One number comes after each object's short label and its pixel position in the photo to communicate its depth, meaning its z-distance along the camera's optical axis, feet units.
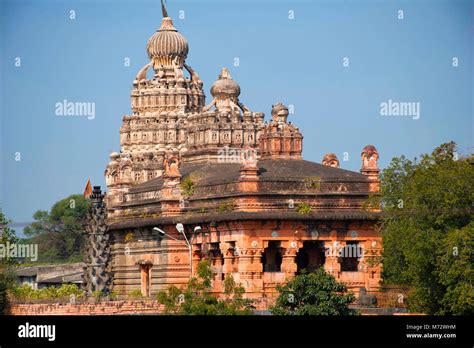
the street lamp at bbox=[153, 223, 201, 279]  280.92
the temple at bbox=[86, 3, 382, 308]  270.87
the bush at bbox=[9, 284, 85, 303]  289.12
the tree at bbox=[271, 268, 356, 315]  242.58
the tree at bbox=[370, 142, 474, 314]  238.89
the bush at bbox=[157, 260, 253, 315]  242.78
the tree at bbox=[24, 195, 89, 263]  483.92
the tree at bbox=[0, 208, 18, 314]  280.72
